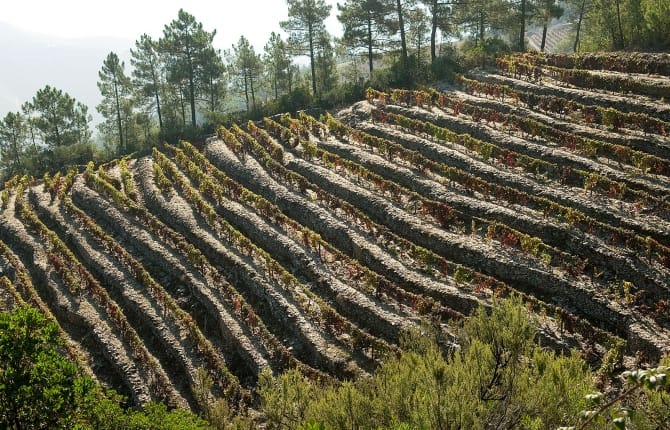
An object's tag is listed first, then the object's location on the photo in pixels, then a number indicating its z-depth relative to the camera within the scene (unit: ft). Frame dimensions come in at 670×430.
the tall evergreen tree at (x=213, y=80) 162.81
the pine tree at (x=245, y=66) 184.65
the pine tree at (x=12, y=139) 177.79
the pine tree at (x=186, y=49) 156.76
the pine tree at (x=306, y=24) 165.58
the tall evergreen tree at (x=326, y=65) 172.86
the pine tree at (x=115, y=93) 170.01
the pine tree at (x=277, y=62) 189.88
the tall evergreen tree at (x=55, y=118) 168.14
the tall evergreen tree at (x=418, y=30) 166.61
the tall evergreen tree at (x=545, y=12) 157.28
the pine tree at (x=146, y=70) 165.37
